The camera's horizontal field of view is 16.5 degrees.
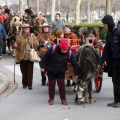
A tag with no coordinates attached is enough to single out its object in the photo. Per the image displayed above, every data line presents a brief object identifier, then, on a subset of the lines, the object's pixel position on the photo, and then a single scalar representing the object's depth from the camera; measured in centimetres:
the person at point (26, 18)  1768
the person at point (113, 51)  866
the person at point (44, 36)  1153
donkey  898
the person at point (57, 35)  1009
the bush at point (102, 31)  2223
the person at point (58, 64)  891
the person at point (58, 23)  1841
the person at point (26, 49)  1102
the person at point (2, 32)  1755
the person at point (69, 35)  1152
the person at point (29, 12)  1915
